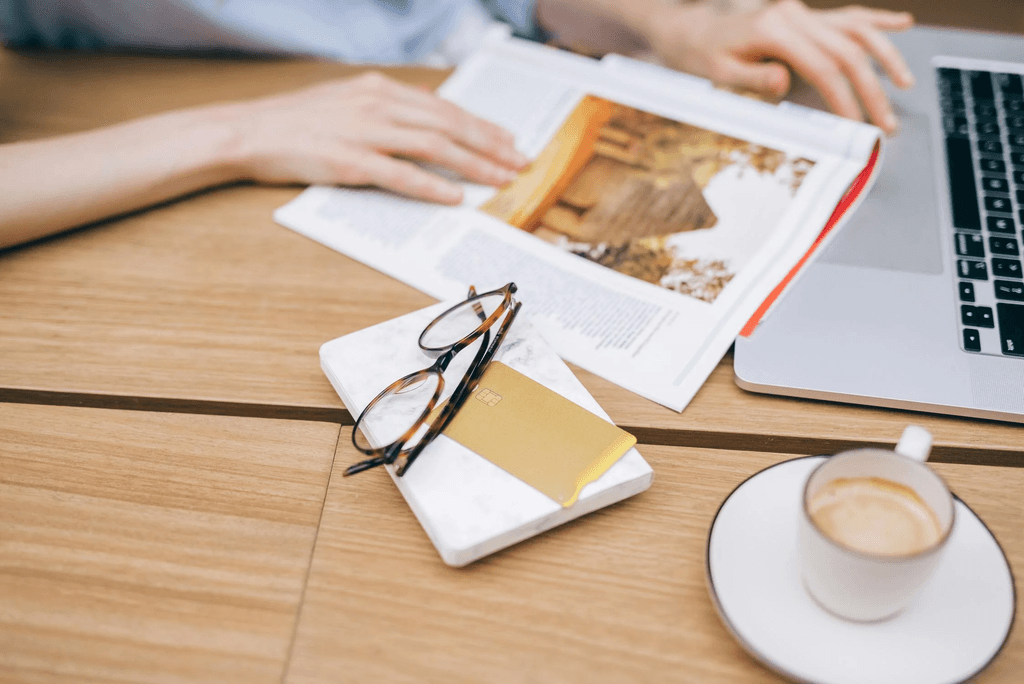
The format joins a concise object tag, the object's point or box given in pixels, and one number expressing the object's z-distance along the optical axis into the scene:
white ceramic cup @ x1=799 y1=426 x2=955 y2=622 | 0.34
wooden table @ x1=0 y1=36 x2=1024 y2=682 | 0.41
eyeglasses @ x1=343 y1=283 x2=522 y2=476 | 0.46
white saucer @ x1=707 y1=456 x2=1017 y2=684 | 0.38
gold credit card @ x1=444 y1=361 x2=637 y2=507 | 0.45
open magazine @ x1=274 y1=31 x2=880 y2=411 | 0.58
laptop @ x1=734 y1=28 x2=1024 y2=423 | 0.52
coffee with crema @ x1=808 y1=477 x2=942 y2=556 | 0.36
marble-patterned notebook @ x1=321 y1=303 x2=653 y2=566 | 0.43
